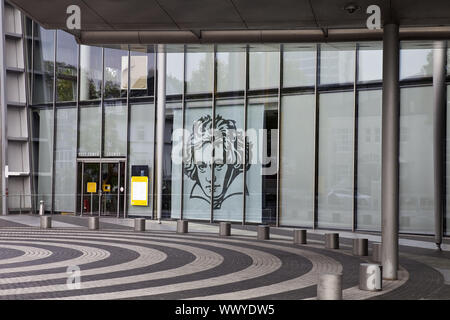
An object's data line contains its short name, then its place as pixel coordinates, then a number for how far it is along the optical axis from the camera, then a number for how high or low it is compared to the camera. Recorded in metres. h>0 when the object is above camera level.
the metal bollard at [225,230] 19.83 -2.22
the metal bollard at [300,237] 17.66 -2.18
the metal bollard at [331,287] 8.49 -1.79
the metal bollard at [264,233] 18.92 -2.22
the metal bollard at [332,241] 16.59 -2.16
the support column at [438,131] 17.28 +1.12
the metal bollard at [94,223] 21.23 -2.15
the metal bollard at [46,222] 21.38 -2.15
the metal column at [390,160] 11.41 +0.13
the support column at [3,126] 27.97 +1.88
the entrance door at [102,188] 27.44 -1.11
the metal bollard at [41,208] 26.95 -2.05
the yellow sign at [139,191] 26.88 -1.22
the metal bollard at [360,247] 15.20 -2.14
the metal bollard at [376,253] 14.21 -2.14
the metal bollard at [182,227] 20.66 -2.22
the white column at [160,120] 26.41 +2.12
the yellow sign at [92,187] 28.23 -1.09
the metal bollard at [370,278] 9.94 -1.93
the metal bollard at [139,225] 20.91 -2.18
